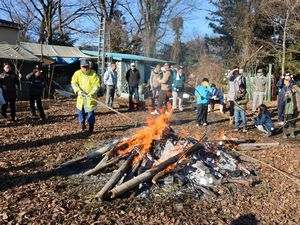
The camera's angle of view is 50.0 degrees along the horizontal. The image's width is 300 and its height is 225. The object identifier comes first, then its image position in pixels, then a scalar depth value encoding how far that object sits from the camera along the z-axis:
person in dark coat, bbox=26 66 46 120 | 10.67
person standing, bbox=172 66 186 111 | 13.97
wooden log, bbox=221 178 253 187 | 5.71
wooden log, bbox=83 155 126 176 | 5.96
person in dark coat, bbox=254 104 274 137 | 10.07
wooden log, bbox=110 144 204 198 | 4.96
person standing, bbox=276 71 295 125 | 9.95
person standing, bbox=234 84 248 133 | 10.11
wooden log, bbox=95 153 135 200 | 4.95
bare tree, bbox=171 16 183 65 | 38.31
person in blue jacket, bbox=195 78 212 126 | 10.95
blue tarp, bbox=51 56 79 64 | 22.45
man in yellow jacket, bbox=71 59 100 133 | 8.49
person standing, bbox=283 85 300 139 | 9.69
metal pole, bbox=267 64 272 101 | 18.67
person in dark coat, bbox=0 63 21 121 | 10.53
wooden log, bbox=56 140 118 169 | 6.50
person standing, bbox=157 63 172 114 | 12.20
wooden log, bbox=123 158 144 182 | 5.66
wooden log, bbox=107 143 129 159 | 6.32
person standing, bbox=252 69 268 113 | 13.10
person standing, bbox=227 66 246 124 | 11.76
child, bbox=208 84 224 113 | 14.03
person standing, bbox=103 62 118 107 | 13.85
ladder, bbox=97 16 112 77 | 17.46
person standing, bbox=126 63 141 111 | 13.77
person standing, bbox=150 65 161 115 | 13.96
